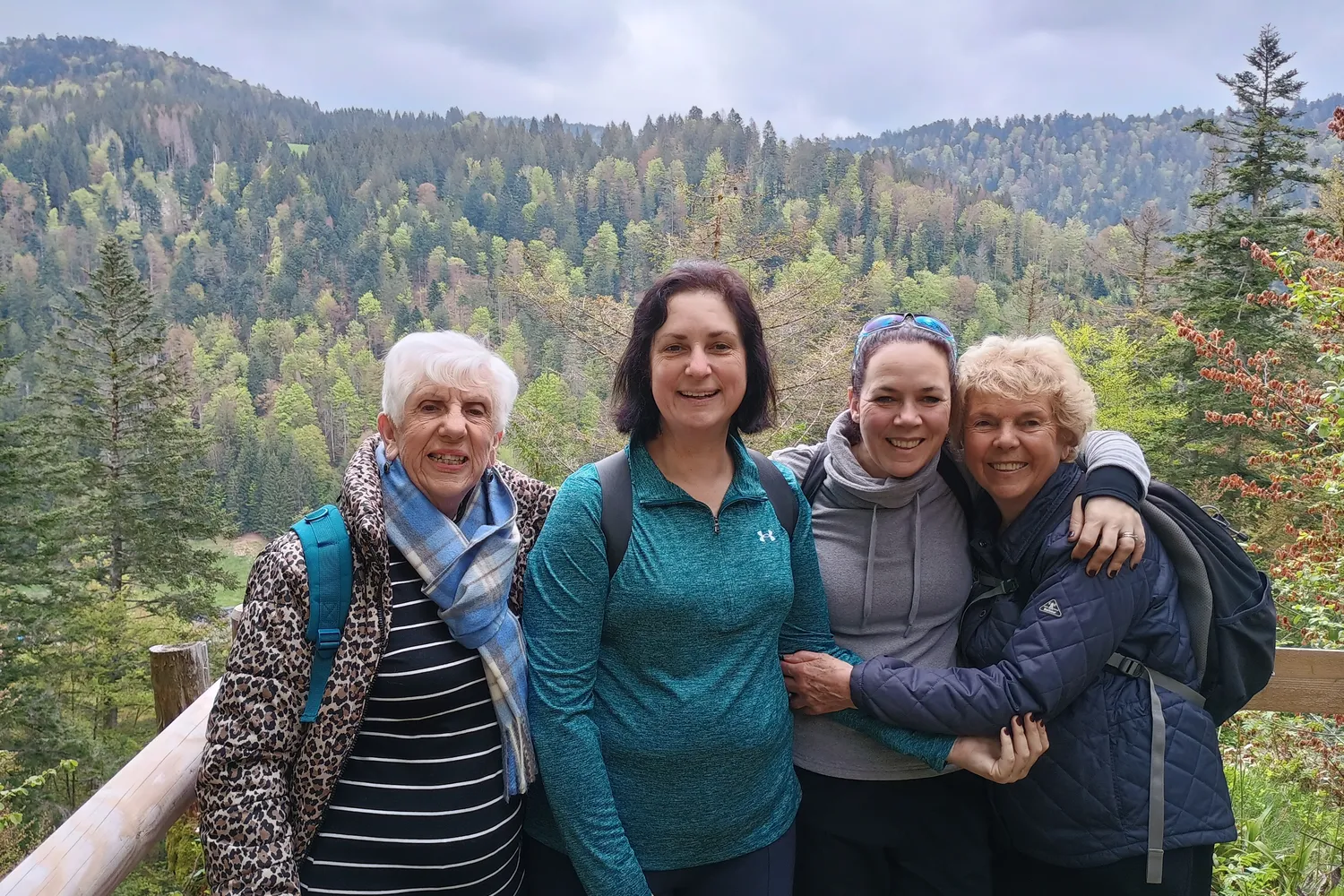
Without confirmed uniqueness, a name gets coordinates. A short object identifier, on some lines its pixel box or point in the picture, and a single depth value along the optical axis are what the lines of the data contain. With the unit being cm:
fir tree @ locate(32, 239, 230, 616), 2267
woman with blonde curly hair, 184
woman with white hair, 166
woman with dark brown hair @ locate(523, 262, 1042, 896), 178
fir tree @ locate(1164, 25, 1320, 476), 1492
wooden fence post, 310
